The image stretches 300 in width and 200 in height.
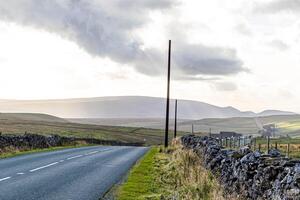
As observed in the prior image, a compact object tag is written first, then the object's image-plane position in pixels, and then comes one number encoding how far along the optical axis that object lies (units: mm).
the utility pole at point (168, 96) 46875
